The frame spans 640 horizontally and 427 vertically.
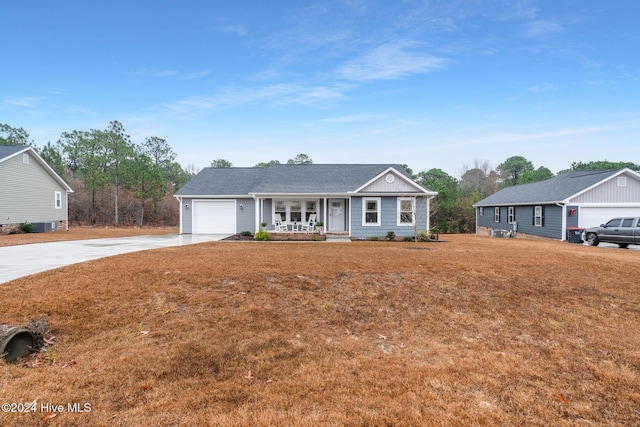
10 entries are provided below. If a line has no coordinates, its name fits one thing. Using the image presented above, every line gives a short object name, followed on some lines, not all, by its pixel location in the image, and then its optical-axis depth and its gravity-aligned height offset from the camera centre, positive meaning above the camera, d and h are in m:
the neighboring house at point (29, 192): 19.36 +1.80
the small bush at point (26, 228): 19.80 -0.67
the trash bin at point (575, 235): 17.86 -1.41
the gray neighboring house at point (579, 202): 18.92 +0.62
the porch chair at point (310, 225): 19.12 -0.68
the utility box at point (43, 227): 20.85 -0.65
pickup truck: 14.49 -1.12
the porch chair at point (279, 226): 19.12 -0.72
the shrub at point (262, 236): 16.56 -1.16
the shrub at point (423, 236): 16.67 -1.27
